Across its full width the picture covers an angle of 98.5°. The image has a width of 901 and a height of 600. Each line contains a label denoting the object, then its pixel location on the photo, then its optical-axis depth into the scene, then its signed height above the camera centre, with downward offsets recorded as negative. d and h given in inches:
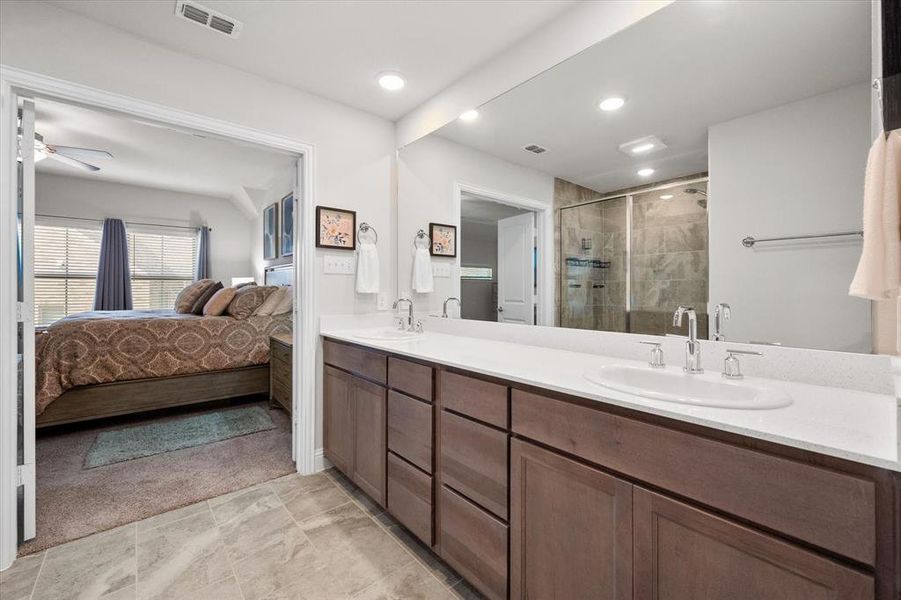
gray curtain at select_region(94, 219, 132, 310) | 213.9 +16.5
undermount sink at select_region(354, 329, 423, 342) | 91.0 -8.4
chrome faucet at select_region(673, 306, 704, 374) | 49.3 -6.4
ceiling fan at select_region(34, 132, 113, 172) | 138.0 +55.5
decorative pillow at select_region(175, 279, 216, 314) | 164.6 +2.4
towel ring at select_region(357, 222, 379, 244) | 103.3 +19.6
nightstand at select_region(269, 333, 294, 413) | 125.3 -23.2
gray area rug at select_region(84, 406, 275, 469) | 104.9 -40.7
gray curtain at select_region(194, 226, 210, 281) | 242.2 +30.0
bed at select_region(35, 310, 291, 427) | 114.4 -20.0
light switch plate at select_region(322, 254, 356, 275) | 98.3 +9.3
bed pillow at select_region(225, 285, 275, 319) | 146.9 -0.1
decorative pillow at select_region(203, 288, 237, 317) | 148.3 -0.9
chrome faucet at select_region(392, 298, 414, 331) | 102.1 -5.5
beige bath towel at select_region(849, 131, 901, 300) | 30.1 +6.0
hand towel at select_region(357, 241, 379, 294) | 101.3 +8.5
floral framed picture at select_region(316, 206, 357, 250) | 96.0 +18.5
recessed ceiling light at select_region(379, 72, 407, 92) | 88.4 +51.2
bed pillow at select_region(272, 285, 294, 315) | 156.7 -1.4
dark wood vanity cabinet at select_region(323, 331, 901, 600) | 26.8 -18.4
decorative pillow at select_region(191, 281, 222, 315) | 158.4 -0.1
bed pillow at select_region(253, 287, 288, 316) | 151.7 -0.9
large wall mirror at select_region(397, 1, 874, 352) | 44.8 +18.2
